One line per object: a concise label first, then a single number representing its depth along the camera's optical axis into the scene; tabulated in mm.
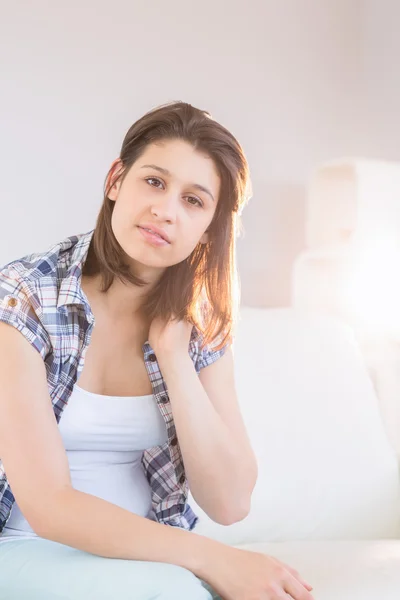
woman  1660
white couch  2186
